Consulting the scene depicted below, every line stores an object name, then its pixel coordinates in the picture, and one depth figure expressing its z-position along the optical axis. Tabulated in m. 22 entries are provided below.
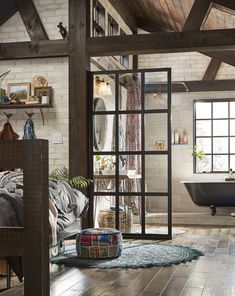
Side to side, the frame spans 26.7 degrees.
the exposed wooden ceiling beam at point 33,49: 6.18
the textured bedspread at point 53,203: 2.98
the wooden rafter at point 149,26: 8.89
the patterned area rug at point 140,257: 4.23
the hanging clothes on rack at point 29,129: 6.20
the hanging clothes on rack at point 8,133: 5.99
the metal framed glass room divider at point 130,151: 6.00
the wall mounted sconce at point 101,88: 6.20
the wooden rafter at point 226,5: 6.05
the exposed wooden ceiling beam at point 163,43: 5.81
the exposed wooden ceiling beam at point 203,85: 8.71
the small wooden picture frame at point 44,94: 6.16
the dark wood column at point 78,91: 6.10
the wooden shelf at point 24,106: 6.15
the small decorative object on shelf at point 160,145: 6.08
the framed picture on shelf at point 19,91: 6.29
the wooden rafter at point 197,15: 6.04
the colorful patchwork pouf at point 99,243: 4.45
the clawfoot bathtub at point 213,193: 7.85
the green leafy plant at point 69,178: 5.75
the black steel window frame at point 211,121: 8.80
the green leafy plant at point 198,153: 8.73
